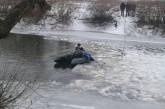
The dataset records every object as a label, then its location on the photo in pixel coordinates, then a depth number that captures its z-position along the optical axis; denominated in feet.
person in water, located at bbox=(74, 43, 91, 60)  79.30
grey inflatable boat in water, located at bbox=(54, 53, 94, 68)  74.74
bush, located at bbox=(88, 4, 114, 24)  142.31
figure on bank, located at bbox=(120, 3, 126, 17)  146.85
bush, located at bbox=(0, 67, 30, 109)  24.02
